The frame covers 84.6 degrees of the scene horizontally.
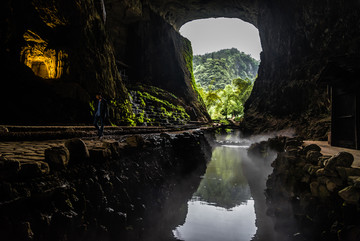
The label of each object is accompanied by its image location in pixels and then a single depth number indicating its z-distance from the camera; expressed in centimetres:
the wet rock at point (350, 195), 259
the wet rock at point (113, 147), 426
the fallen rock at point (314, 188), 374
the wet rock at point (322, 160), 388
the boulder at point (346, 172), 302
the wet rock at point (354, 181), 265
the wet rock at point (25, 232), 188
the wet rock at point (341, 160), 327
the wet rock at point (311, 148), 514
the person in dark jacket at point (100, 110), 659
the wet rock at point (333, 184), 318
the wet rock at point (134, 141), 542
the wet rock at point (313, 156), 446
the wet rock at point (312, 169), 404
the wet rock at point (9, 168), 194
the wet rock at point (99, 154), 366
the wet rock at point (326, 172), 331
